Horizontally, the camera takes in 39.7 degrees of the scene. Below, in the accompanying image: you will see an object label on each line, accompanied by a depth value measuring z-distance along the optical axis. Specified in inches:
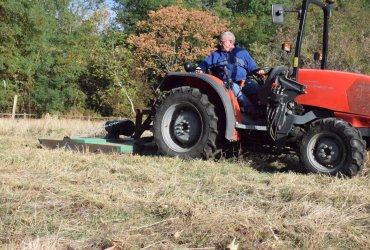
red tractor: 212.7
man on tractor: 253.3
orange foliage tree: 1091.9
